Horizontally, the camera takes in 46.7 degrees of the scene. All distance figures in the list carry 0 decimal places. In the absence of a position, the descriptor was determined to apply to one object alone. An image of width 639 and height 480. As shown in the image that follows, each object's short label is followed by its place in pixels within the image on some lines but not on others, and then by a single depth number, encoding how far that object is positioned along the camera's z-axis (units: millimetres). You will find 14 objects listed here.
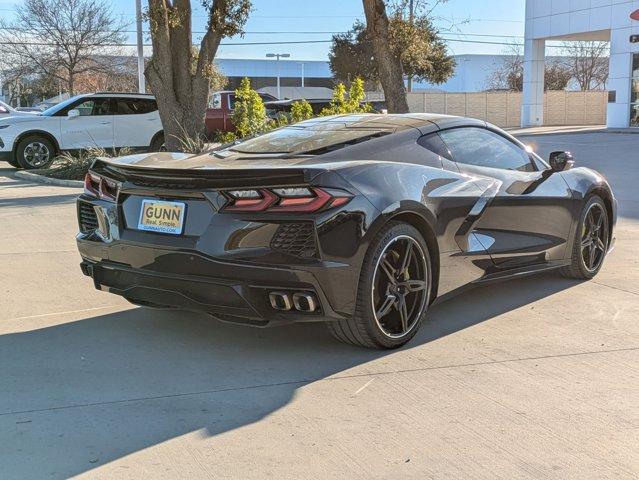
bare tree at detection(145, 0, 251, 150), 14109
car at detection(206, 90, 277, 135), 24750
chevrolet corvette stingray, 4035
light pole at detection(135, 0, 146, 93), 26688
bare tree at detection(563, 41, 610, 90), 67188
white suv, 16547
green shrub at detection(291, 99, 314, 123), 14555
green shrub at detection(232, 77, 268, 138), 14555
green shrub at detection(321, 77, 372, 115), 14425
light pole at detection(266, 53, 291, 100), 77250
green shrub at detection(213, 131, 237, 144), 14142
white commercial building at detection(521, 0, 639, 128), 34562
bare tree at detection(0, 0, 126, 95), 41250
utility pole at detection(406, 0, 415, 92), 15821
